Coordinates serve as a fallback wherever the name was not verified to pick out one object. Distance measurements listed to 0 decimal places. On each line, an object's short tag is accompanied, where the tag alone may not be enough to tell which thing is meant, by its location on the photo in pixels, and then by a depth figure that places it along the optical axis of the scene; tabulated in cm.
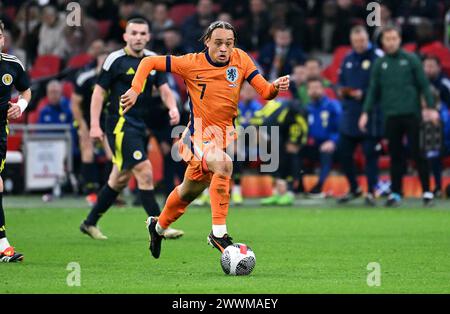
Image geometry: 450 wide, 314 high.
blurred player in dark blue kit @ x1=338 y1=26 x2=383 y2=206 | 1856
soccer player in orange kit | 1020
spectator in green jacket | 1761
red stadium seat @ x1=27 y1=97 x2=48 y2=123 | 2158
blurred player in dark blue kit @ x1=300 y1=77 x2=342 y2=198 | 1994
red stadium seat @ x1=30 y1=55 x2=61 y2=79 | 2372
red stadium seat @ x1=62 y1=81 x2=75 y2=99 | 2207
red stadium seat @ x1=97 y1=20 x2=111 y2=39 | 2492
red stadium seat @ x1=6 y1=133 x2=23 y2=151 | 2055
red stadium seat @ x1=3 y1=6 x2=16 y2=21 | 2642
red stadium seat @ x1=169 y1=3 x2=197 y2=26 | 2545
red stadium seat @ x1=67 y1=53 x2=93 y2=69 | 2334
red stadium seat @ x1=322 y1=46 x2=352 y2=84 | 2291
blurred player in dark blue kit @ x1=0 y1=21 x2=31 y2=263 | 1094
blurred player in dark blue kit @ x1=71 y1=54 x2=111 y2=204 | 1750
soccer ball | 979
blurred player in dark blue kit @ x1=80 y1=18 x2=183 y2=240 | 1317
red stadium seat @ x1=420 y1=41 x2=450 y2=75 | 2181
